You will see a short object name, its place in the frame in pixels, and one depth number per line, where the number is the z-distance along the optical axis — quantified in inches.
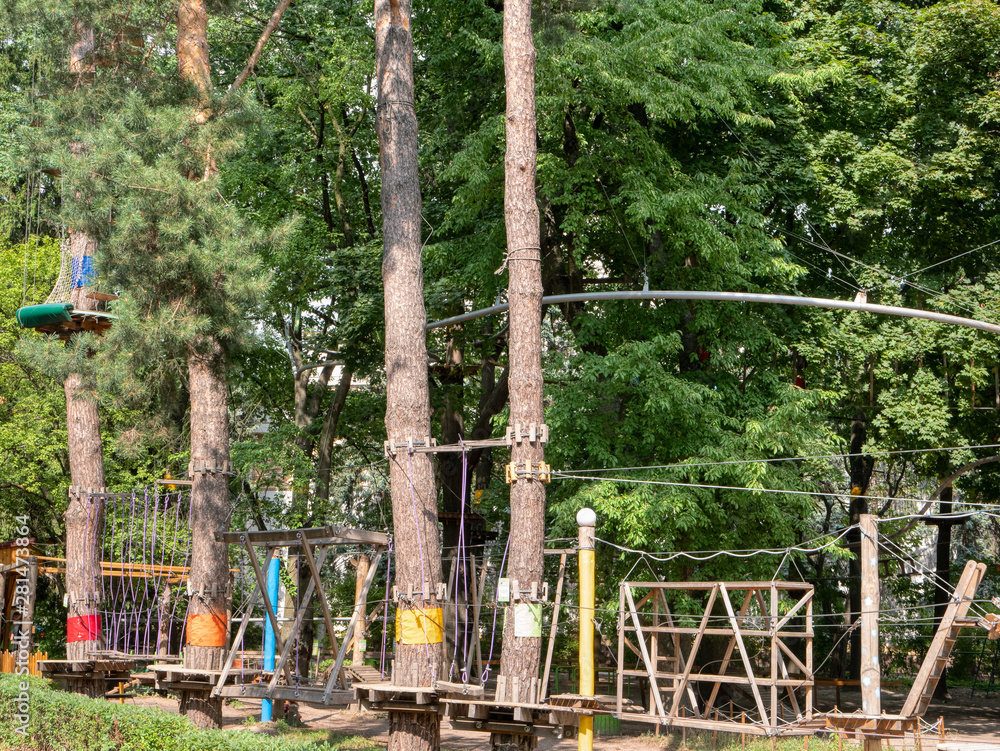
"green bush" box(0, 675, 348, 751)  367.6
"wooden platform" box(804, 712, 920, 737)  396.2
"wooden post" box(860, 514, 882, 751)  406.0
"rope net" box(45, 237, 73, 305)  608.7
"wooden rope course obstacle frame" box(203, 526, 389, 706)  378.6
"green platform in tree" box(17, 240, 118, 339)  534.0
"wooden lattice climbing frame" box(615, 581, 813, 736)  394.3
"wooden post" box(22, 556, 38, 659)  697.0
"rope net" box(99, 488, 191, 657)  847.1
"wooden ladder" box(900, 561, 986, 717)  402.3
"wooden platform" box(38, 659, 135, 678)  548.4
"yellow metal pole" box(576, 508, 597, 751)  335.9
